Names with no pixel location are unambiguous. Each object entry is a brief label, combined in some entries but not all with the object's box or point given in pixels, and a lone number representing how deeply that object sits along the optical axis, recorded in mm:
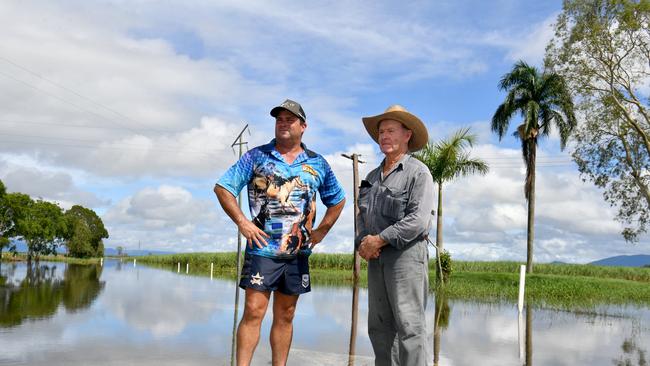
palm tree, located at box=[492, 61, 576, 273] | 33281
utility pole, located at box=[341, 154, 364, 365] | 8086
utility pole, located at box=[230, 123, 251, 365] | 7238
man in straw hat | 4051
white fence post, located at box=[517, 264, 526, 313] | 15103
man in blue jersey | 4180
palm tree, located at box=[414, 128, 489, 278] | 28688
